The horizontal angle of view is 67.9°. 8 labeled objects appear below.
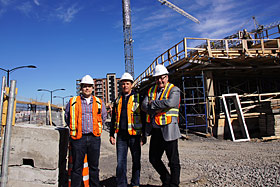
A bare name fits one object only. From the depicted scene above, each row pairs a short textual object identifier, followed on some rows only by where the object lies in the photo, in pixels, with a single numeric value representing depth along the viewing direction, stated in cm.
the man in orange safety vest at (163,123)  320
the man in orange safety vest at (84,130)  332
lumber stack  989
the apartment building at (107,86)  10962
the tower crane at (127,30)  4422
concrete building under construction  1063
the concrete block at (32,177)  352
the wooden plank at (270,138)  938
